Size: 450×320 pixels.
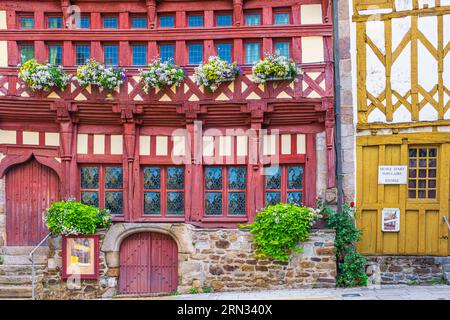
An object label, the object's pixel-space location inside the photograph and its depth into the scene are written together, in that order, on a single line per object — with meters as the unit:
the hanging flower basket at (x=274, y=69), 9.48
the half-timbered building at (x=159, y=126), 9.88
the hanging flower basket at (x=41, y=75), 9.68
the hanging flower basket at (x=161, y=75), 9.69
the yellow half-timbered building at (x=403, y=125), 9.69
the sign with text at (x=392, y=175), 9.82
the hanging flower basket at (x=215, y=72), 9.59
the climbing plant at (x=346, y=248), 9.39
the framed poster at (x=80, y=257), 9.54
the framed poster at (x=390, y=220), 9.83
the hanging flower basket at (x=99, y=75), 9.76
